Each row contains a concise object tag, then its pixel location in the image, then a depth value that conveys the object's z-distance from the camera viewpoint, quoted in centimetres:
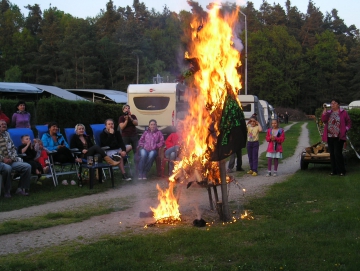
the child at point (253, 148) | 1263
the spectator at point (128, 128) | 1338
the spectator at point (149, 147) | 1191
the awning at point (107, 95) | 3808
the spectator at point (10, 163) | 925
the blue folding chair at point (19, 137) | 1058
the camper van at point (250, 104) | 3338
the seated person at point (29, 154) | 1011
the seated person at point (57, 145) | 1095
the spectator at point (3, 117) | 1309
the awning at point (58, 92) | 3284
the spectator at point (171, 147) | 1205
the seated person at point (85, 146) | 1098
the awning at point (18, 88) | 2850
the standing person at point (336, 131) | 1186
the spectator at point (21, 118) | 1339
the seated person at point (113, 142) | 1181
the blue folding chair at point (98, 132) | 1235
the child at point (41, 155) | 1045
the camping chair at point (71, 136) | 1109
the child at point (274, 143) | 1238
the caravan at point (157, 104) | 2403
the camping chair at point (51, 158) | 1062
